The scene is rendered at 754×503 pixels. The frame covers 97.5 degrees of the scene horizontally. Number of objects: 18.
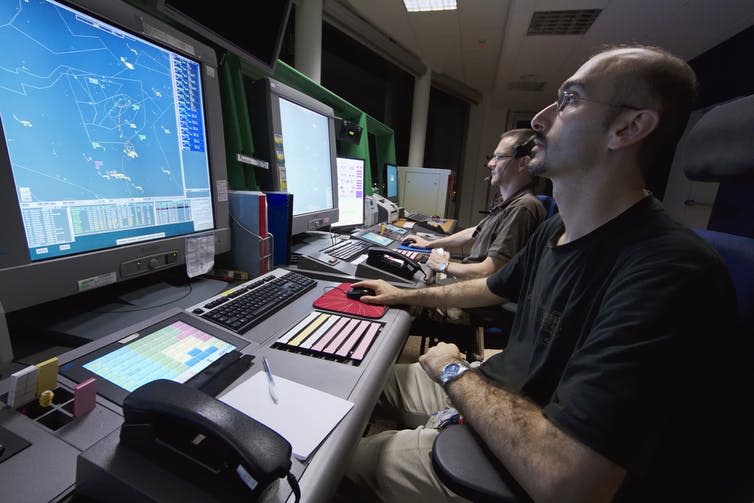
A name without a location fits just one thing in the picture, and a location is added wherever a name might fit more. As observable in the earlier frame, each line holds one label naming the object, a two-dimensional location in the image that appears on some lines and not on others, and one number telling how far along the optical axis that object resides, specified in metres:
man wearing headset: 1.73
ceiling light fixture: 3.53
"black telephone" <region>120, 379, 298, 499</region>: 0.34
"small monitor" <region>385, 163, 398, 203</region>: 3.63
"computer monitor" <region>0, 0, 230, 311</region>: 0.55
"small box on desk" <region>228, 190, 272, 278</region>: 1.05
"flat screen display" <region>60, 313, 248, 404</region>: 0.50
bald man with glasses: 0.51
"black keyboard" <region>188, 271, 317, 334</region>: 0.73
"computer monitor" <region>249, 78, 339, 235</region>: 1.31
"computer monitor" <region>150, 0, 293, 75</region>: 0.98
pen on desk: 0.54
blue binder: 1.18
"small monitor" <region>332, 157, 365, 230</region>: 2.07
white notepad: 0.46
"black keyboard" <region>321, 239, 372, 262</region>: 1.41
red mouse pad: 0.90
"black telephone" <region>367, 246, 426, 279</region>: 1.27
